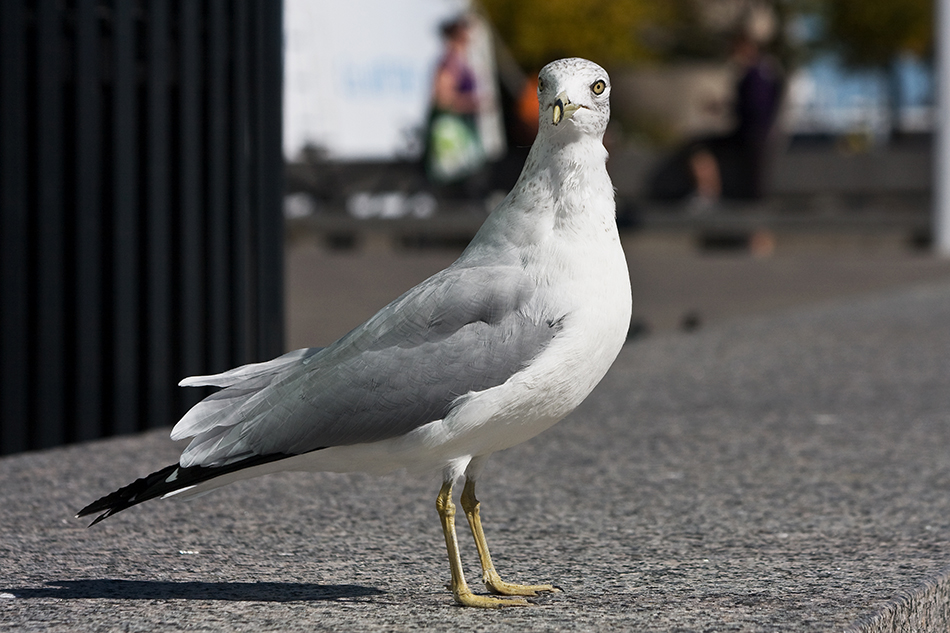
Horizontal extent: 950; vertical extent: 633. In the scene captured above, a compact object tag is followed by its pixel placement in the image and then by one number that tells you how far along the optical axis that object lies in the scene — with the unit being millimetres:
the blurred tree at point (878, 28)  38375
